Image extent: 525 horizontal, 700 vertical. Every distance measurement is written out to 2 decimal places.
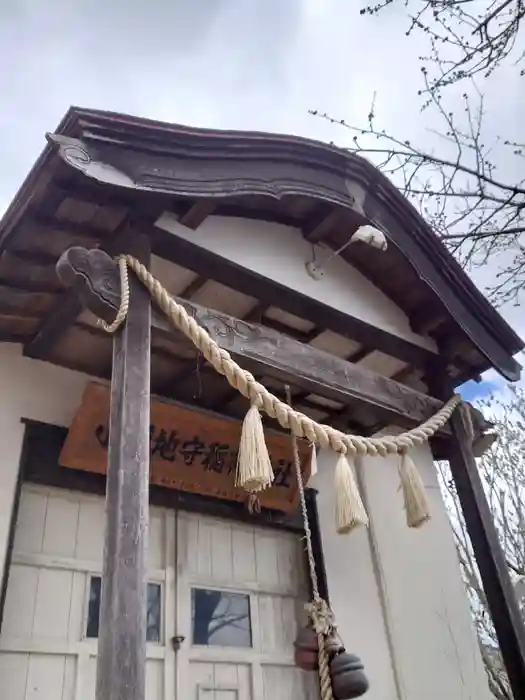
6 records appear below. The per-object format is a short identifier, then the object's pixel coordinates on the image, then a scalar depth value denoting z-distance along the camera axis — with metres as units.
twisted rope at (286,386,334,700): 2.48
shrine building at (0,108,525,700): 2.38
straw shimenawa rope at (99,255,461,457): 2.39
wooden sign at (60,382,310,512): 3.11
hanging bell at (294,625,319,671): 2.97
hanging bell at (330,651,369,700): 2.46
